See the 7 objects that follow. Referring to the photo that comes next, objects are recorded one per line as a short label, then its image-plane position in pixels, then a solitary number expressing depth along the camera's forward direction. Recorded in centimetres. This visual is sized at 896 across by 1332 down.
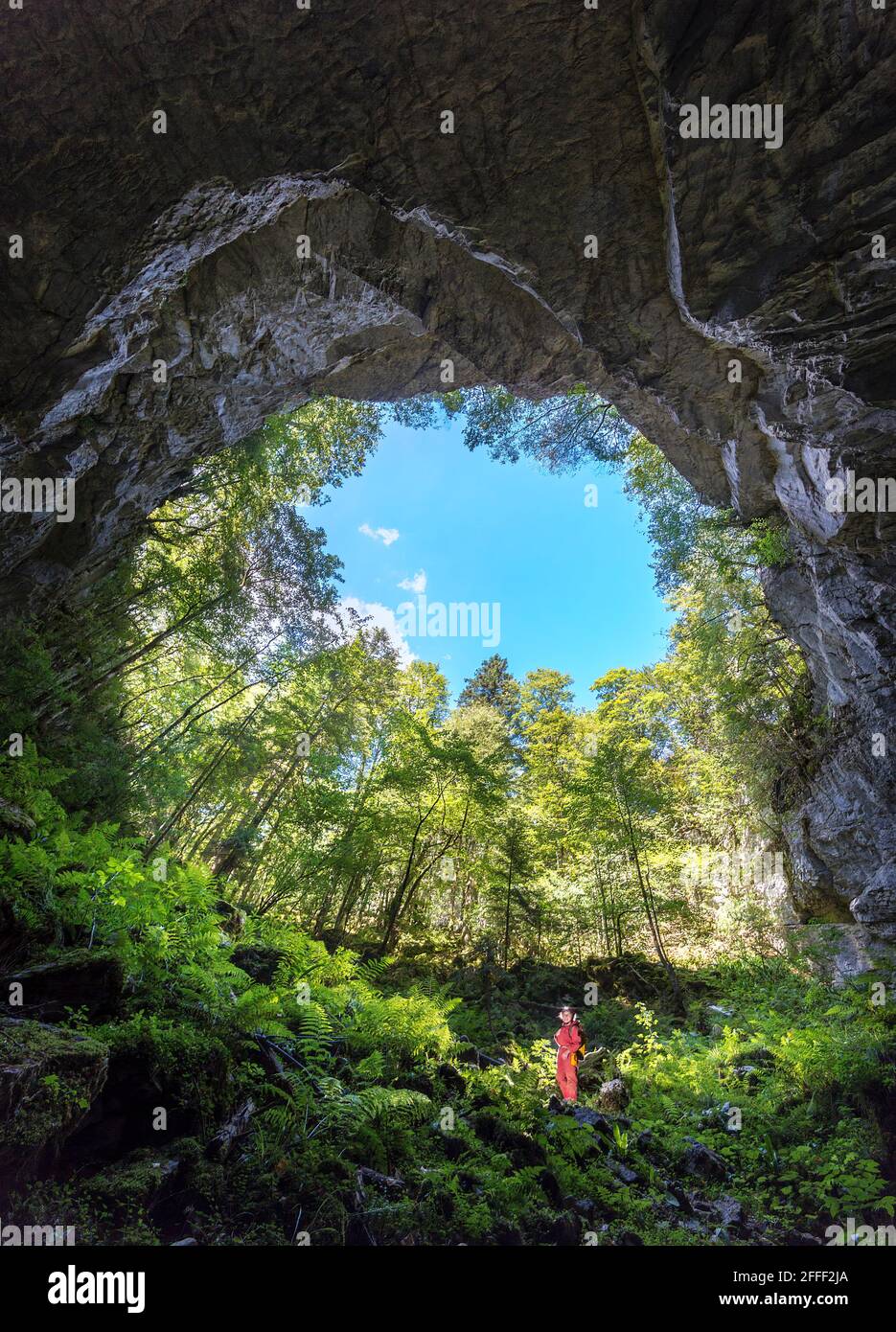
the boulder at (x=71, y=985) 351
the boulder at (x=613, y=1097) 644
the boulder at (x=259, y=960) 659
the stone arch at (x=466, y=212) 418
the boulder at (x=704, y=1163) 461
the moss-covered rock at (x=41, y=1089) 246
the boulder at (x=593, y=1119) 523
